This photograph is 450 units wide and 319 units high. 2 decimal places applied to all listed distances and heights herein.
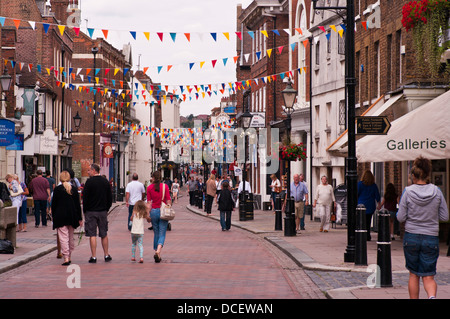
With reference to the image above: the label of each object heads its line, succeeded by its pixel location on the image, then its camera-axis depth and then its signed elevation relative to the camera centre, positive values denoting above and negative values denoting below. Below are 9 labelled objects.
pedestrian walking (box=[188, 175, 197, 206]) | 55.25 -1.86
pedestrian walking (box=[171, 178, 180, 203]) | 62.22 -2.36
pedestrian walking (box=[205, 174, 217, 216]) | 37.97 -1.37
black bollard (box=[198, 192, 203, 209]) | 51.42 -2.68
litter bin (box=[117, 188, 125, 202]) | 64.54 -2.91
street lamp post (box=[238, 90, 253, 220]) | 35.25 -1.62
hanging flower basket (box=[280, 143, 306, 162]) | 29.53 +0.18
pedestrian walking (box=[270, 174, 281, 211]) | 39.53 -1.35
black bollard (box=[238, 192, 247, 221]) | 35.22 -2.19
